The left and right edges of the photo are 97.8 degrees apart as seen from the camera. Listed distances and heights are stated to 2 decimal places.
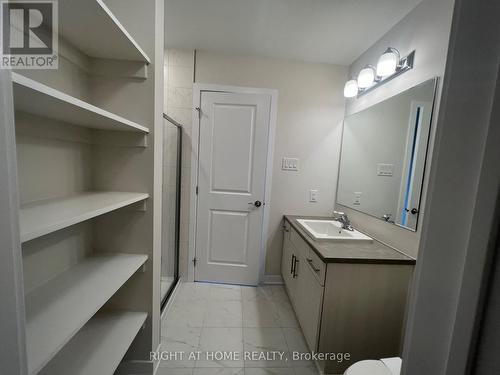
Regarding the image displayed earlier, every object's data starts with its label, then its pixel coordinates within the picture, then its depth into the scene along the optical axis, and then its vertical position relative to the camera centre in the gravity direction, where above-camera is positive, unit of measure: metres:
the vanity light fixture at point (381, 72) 1.55 +0.80
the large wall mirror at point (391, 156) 1.40 +0.15
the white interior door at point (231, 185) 2.26 -0.20
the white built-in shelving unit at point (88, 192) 0.78 -0.18
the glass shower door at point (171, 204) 2.06 -0.42
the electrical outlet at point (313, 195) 2.41 -0.26
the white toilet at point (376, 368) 1.01 -0.91
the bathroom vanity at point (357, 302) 1.35 -0.81
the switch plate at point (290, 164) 2.37 +0.06
